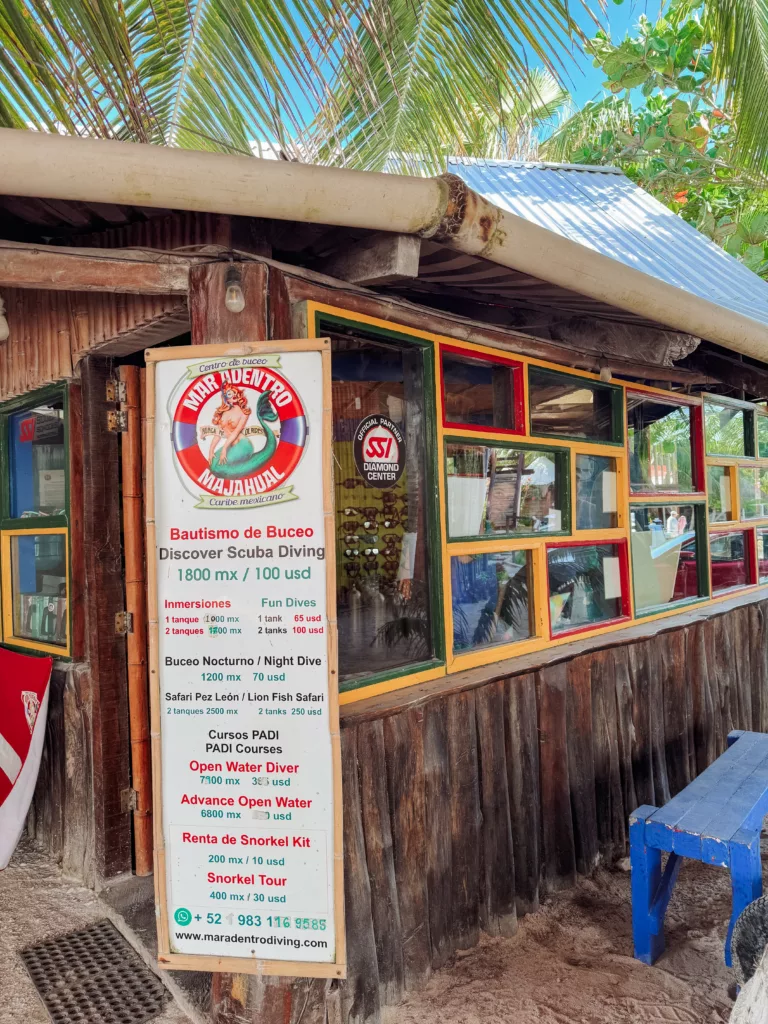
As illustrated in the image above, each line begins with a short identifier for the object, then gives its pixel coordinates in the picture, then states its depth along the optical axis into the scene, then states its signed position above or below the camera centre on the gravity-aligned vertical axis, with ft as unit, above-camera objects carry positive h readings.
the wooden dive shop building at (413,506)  7.89 +0.10
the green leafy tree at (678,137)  24.66 +14.75
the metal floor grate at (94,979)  8.62 -5.65
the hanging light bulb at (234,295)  7.81 +2.32
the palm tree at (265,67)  7.72 +6.14
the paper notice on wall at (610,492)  14.14 +0.24
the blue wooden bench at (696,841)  9.25 -4.33
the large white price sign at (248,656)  7.47 -1.42
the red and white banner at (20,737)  11.50 -3.41
